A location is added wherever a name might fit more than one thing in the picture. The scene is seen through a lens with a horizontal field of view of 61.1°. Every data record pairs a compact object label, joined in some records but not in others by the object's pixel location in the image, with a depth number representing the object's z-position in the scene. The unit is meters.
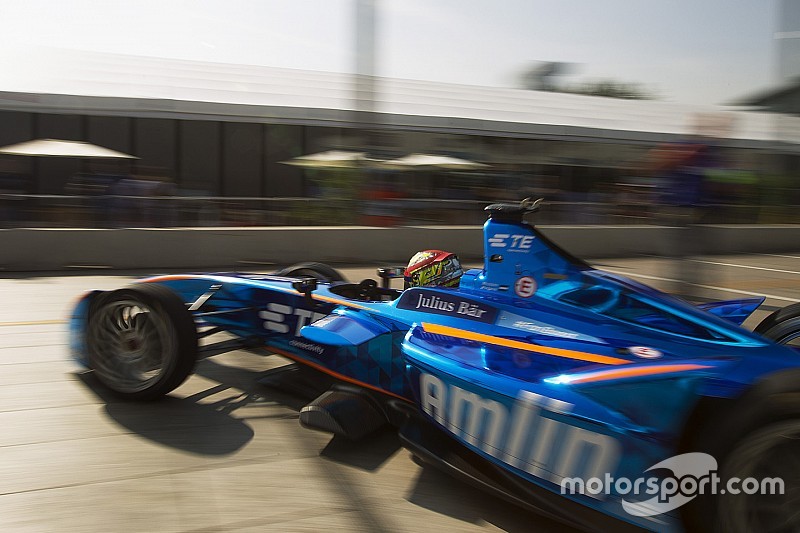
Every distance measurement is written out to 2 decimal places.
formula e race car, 2.32
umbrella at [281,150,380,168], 16.14
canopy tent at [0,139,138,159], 15.42
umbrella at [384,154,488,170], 17.89
